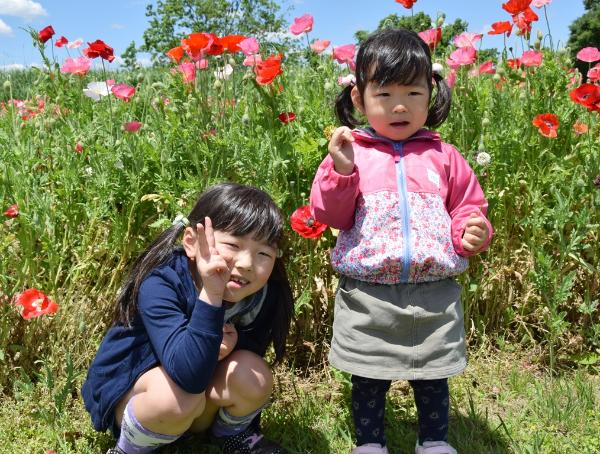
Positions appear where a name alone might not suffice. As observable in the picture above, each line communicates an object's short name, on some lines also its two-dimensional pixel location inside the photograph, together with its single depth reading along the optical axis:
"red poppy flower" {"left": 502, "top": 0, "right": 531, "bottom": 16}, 2.52
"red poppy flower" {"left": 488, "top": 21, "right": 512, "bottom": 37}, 2.76
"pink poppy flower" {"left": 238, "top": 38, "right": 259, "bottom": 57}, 2.45
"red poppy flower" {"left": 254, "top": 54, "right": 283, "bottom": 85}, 2.20
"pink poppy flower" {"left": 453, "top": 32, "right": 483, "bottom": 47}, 2.73
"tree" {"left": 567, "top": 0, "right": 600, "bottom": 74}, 17.48
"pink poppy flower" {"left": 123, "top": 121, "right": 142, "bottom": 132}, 2.43
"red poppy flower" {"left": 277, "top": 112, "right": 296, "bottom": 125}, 2.35
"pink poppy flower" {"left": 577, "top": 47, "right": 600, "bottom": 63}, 3.00
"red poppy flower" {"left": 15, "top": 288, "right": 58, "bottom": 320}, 2.07
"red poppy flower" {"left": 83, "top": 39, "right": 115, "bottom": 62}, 2.67
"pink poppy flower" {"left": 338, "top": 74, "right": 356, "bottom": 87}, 1.93
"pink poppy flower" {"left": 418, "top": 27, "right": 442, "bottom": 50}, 2.54
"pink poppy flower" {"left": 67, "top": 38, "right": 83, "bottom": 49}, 3.49
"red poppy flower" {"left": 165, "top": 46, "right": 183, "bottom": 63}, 2.51
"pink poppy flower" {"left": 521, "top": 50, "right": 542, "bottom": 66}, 2.65
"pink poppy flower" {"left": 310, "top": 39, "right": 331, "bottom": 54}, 2.95
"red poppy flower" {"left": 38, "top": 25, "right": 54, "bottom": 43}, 2.90
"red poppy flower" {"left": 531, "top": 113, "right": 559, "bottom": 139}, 2.42
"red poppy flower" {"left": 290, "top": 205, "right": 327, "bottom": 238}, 2.05
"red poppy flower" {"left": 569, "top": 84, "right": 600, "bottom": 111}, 2.29
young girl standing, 1.71
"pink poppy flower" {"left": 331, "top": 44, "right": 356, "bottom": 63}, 2.51
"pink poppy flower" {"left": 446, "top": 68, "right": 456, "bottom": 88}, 2.49
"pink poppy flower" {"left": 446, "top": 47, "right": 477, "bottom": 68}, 2.45
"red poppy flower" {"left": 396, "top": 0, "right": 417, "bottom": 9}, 2.60
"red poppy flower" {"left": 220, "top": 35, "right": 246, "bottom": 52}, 2.31
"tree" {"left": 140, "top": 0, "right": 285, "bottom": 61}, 19.02
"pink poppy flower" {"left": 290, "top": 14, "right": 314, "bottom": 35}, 2.70
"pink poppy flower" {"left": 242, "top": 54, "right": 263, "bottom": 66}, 2.45
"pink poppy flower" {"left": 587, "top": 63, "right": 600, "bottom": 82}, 2.69
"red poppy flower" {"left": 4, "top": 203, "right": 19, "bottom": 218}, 2.22
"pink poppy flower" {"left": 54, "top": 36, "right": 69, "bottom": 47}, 3.35
